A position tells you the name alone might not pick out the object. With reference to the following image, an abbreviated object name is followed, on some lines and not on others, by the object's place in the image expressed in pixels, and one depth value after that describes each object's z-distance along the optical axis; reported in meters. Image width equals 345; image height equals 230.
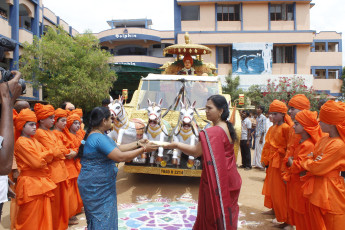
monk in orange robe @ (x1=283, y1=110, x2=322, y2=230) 3.61
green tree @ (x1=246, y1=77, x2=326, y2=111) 18.50
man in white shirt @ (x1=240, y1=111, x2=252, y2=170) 9.78
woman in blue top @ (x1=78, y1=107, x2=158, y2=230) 2.96
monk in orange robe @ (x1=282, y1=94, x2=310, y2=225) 4.03
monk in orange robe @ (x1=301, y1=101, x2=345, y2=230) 3.00
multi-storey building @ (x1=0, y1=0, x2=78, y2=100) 18.11
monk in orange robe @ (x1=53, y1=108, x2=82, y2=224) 4.67
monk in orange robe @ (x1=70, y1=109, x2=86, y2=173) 5.04
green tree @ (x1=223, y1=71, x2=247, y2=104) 21.33
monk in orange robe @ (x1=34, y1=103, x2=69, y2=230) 4.04
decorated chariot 5.97
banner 23.59
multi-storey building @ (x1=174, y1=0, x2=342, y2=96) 23.73
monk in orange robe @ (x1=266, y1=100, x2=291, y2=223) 4.51
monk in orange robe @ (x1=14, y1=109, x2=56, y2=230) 3.53
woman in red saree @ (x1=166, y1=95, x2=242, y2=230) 2.79
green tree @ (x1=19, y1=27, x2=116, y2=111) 16.16
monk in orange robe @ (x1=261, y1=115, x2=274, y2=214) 4.94
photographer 1.77
